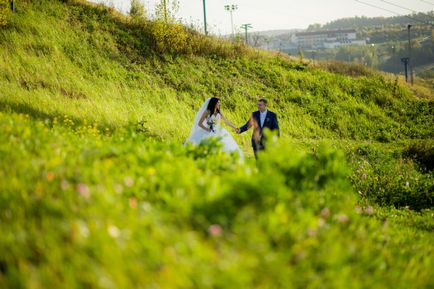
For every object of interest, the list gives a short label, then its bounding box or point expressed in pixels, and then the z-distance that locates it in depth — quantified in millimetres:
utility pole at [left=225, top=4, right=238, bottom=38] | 78250
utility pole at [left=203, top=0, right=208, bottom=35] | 52825
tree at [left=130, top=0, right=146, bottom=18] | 33544
